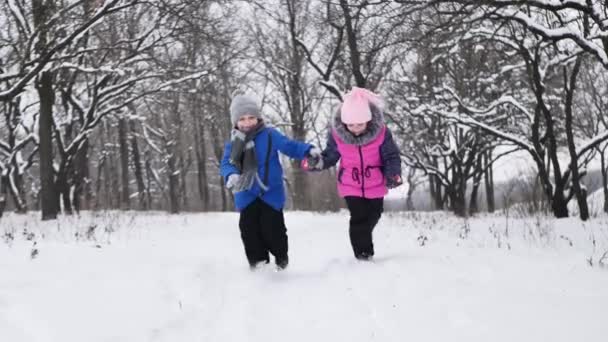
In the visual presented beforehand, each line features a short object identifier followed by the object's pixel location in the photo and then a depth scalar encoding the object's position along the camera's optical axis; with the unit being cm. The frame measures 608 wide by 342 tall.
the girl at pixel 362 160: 467
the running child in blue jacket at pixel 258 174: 468
